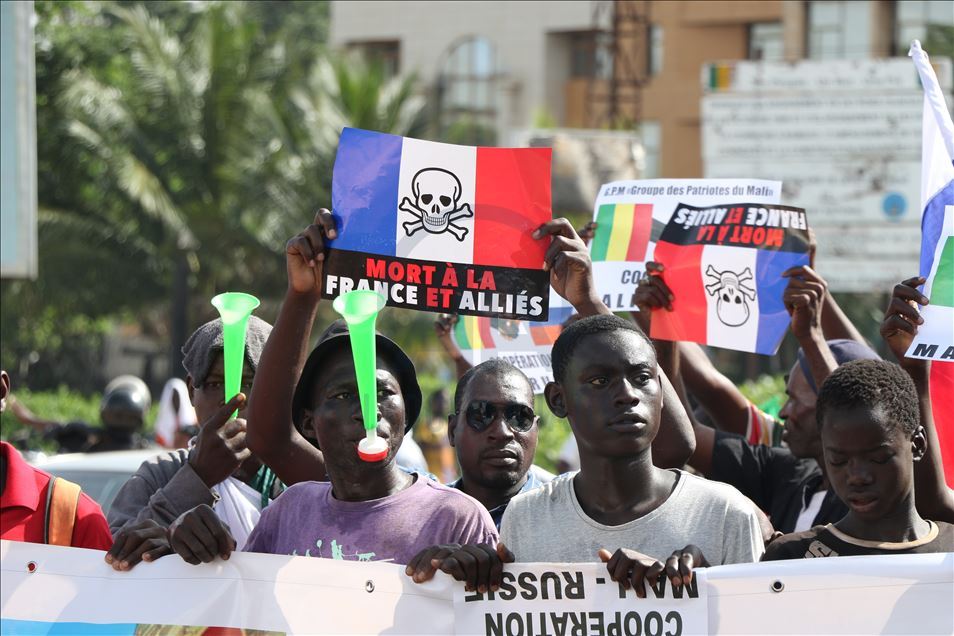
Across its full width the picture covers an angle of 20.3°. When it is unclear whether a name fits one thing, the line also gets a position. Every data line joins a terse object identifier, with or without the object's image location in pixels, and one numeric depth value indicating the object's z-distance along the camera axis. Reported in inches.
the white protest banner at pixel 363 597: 230.3
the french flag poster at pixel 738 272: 374.9
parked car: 520.4
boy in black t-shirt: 239.5
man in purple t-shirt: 248.4
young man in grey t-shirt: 233.7
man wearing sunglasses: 300.8
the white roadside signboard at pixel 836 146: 1584.6
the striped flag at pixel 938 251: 287.9
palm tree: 1442.7
